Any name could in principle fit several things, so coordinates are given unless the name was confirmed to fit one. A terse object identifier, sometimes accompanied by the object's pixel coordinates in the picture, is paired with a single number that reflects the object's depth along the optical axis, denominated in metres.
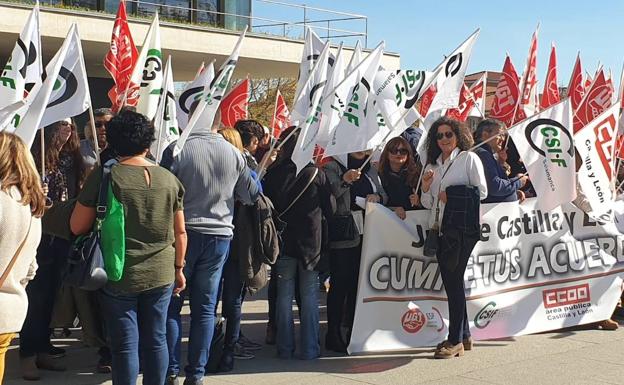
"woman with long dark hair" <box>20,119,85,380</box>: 6.34
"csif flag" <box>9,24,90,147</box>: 5.85
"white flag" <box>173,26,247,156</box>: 5.99
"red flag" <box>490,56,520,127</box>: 11.84
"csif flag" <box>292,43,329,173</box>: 6.81
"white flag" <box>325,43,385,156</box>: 7.37
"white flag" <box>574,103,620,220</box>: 8.04
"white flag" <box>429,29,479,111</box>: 8.30
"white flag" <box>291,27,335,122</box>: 7.95
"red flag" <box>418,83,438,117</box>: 11.07
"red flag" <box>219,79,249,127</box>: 10.58
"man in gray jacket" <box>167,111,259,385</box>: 5.95
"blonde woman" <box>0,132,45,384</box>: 4.19
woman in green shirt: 4.96
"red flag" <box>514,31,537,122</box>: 11.08
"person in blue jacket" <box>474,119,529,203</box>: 7.36
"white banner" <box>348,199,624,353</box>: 7.29
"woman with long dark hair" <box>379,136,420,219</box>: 7.57
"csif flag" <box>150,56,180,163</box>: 6.68
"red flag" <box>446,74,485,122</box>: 11.54
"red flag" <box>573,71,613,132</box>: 10.76
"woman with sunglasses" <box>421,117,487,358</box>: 6.94
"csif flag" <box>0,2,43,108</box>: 6.19
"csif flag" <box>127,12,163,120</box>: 7.24
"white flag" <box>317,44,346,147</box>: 7.62
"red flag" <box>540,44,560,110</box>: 11.47
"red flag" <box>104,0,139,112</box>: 7.94
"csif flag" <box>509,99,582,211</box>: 7.70
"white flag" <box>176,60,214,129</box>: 8.03
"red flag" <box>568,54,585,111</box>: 11.58
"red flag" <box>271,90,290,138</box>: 12.27
